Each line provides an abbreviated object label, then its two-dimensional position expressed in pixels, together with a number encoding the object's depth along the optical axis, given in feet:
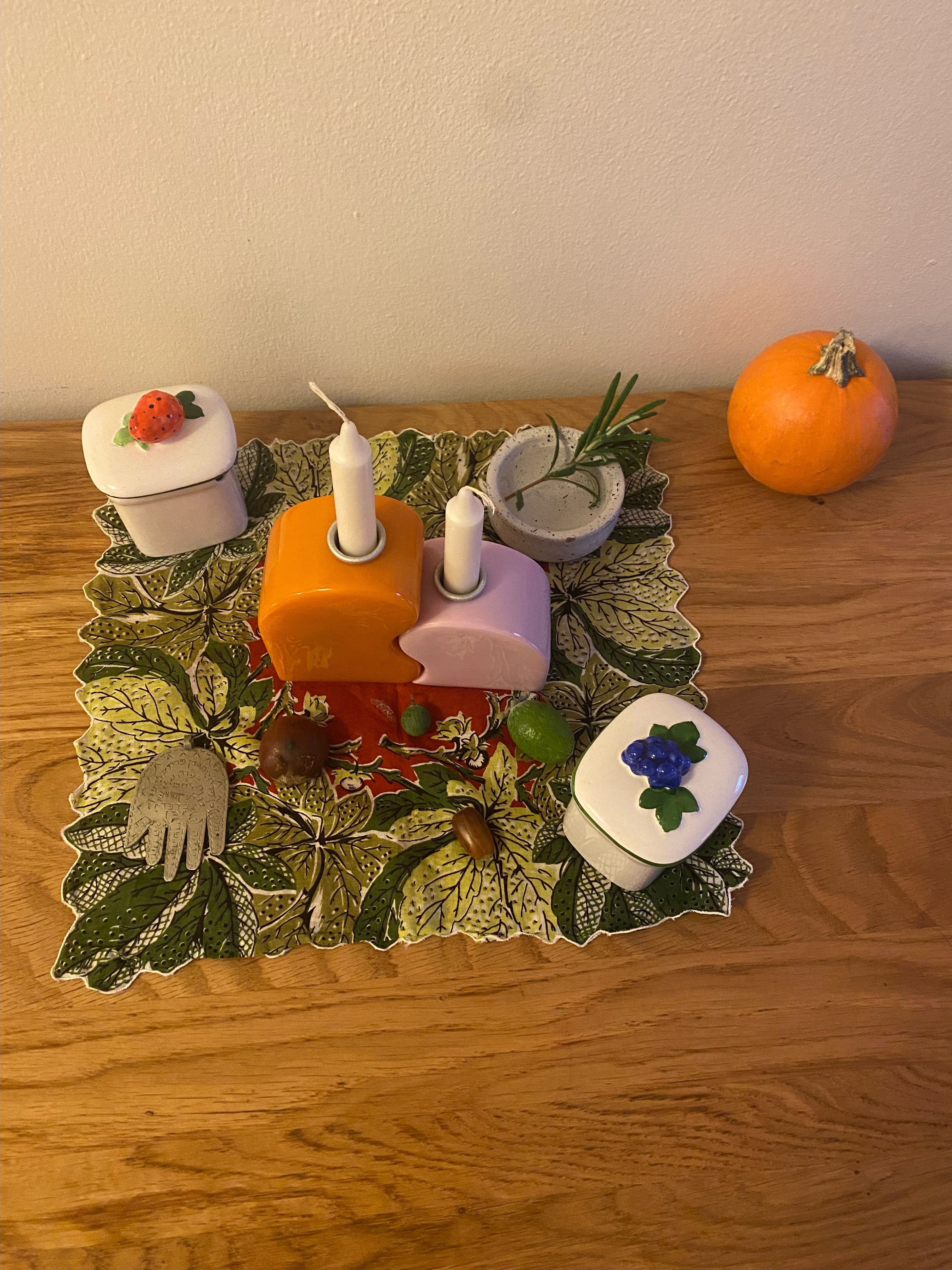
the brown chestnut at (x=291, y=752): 1.98
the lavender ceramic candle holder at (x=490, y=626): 1.96
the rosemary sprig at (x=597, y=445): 2.27
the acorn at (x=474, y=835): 1.92
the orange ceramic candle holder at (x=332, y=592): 1.86
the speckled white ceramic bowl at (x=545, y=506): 2.28
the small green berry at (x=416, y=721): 2.08
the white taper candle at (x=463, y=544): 1.76
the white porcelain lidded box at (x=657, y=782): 1.68
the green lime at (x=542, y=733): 2.00
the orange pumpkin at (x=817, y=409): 2.21
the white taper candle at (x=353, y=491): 1.65
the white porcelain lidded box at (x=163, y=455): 2.08
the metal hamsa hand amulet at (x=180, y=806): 1.95
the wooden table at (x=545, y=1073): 1.61
